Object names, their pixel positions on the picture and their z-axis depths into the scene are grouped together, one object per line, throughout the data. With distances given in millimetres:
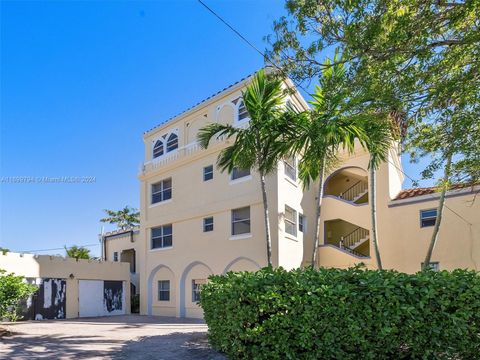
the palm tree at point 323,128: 8961
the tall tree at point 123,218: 38094
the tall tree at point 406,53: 7090
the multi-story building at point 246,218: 17969
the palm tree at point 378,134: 9422
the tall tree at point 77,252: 31698
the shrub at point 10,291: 13032
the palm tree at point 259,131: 12164
